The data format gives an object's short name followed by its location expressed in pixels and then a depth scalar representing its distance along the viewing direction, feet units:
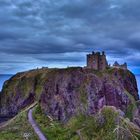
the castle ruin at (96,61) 270.73
